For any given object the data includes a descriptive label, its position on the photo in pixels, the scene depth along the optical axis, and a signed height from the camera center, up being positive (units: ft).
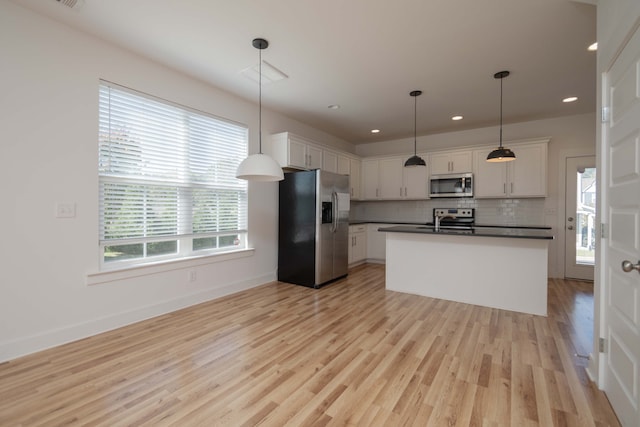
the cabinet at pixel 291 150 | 14.49 +3.27
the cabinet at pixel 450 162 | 17.39 +3.24
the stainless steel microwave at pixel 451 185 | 17.24 +1.76
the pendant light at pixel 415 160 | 12.31 +2.31
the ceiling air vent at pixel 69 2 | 7.07 +5.29
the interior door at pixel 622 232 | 4.76 -0.35
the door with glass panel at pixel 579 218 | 15.14 -0.26
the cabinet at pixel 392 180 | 19.08 +2.30
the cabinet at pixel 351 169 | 18.63 +2.97
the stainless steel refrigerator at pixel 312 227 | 13.89 -0.80
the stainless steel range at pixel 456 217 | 17.98 -0.29
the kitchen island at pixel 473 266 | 10.50 -2.23
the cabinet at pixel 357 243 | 18.49 -2.14
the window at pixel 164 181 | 9.27 +1.16
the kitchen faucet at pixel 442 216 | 18.55 -0.23
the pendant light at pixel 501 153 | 10.61 +2.32
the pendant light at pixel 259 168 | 7.90 +1.26
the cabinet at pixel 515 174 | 15.40 +2.26
